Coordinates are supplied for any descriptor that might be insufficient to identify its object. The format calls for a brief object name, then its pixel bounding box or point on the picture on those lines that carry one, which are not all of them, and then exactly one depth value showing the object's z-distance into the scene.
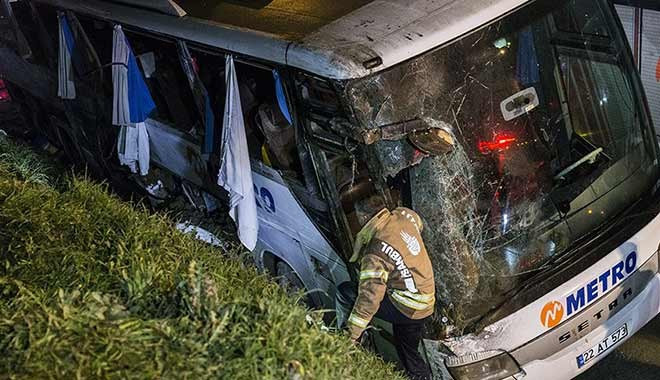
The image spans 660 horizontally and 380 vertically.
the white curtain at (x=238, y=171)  4.79
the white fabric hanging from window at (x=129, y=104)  6.04
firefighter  3.74
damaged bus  3.71
